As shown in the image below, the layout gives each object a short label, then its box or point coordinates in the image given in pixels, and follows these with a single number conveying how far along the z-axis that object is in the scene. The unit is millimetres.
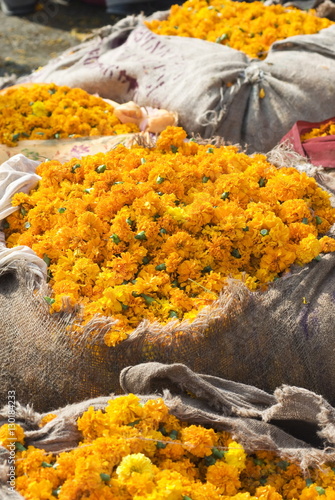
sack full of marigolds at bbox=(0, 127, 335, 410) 2066
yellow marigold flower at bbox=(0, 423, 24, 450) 1771
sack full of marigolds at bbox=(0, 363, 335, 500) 1651
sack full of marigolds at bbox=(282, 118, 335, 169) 2938
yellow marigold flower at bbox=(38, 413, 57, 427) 1896
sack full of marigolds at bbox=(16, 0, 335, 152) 3262
